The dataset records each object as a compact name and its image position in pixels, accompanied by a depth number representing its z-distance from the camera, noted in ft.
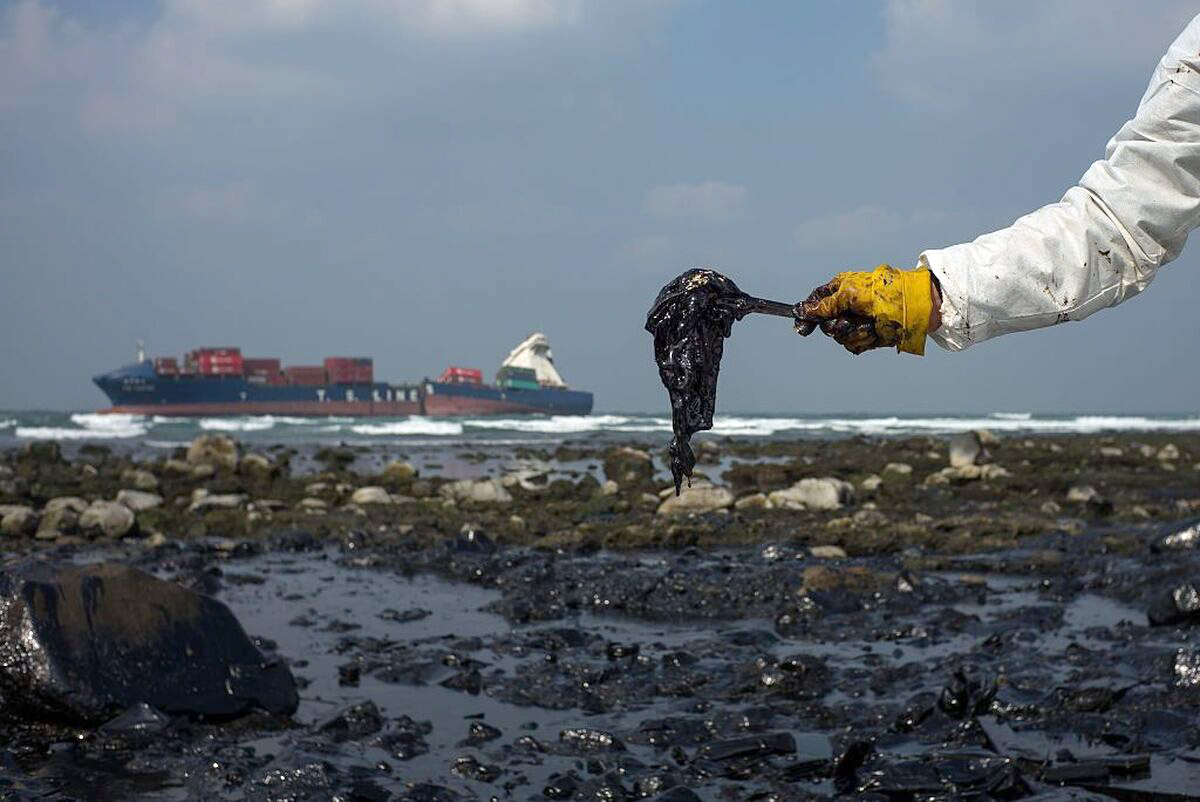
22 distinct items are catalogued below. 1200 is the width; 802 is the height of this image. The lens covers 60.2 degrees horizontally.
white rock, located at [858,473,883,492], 46.57
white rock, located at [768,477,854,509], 39.73
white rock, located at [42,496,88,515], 37.29
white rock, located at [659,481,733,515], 38.86
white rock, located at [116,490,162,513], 40.50
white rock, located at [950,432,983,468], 55.67
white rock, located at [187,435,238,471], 58.49
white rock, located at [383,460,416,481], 53.90
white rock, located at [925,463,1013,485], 48.98
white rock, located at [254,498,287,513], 40.75
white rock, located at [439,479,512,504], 43.68
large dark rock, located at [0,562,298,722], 14.76
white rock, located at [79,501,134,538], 34.86
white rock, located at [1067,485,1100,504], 39.86
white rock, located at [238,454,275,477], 55.93
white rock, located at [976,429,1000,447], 69.46
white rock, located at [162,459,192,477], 57.05
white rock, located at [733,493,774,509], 39.04
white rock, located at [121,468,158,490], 49.16
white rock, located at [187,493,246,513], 40.98
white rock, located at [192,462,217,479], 54.95
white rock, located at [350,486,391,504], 42.50
